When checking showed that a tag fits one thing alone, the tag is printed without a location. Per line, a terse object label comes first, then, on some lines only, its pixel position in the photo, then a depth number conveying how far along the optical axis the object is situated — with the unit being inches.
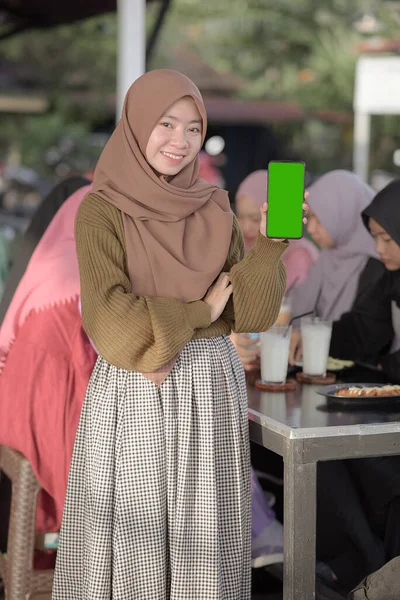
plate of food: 177.9
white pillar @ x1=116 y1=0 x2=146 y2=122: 327.5
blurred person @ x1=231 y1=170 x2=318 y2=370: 296.5
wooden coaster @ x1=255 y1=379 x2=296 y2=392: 193.4
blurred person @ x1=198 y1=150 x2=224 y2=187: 420.8
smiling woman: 158.5
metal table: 160.4
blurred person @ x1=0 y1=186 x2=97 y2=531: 192.2
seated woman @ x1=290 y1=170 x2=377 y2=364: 242.2
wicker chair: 194.2
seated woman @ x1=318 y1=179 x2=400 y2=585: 203.7
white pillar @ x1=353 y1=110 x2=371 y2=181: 562.8
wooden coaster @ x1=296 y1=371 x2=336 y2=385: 200.0
